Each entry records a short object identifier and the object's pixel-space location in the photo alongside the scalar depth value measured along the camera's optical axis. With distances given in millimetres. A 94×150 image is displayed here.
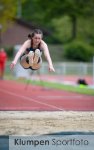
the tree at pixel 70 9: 61156
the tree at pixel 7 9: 38659
